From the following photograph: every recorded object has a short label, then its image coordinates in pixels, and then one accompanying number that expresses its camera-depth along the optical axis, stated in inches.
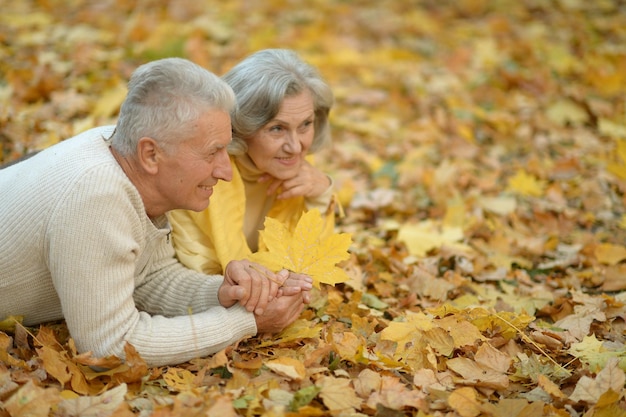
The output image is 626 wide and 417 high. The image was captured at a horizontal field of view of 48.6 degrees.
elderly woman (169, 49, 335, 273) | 113.9
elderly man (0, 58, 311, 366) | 85.2
